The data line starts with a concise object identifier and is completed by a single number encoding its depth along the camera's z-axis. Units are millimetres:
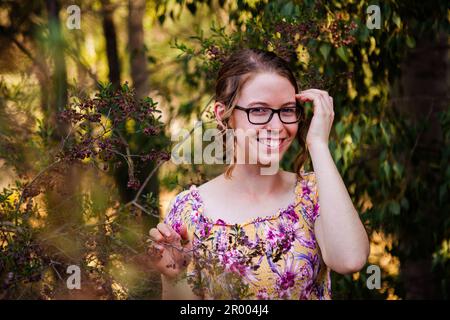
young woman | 2045
